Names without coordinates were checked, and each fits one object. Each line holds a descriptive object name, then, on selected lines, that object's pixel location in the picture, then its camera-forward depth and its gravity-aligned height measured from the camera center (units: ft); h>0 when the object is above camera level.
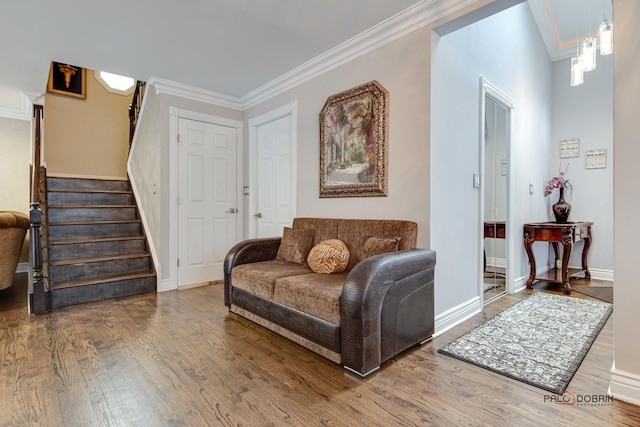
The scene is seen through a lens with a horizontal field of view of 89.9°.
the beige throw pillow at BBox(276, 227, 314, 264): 9.75 -1.05
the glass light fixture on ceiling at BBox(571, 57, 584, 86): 10.55 +4.65
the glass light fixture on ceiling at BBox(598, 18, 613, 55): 8.55 +4.75
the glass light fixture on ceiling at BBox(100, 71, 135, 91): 18.04 +7.49
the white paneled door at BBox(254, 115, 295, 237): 12.62 +1.42
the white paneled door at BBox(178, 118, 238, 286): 12.94 +0.55
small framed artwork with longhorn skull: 16.40 +6.89
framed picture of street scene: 8.86 +2.08
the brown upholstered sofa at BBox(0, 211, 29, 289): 10.42 -1.02
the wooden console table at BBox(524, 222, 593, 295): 11.74 -1.00
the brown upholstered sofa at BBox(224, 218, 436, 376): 5.94 -1.82
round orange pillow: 8.19 -1.21
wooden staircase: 11.05 -1.28
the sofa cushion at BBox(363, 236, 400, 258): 7.63 -0.82
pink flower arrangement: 14.01 +1.26
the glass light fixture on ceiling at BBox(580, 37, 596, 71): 9.99 +4.95
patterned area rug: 6.16 -3.03
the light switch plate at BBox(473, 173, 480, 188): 9.34 +0.93
